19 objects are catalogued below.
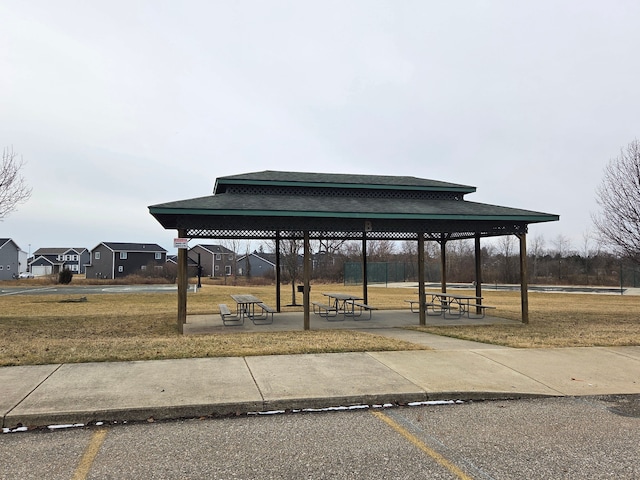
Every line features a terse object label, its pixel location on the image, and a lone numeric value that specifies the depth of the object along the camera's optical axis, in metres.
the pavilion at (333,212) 10.84
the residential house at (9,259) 60.72
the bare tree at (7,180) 13.16
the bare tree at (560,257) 47.59
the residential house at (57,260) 86.25
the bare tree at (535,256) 50.82
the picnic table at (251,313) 12.32
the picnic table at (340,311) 13.90
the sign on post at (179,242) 10.45
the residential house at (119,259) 60.97
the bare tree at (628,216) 13.86
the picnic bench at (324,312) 13.93
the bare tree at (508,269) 47.82
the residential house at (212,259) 69.69
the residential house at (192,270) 56.94
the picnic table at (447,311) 14.72
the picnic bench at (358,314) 13.76
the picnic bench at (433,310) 15.37
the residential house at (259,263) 73.19
